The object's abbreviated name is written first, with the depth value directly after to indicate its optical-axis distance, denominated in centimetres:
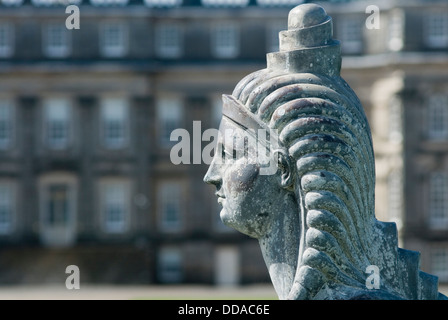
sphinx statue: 1122
